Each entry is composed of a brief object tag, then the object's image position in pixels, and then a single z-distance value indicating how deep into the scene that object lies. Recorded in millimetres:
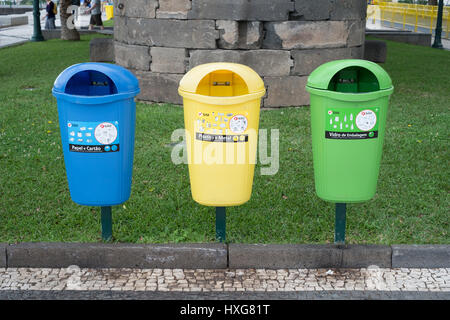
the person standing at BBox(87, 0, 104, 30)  22109
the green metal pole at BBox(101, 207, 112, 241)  4414
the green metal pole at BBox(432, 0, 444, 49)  19356
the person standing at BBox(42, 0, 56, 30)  22905
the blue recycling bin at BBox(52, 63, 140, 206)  3982
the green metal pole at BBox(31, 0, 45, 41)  19069
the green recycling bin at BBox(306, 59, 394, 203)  3963
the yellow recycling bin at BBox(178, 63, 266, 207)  3945
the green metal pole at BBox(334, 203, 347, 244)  4371
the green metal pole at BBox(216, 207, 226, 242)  4383
